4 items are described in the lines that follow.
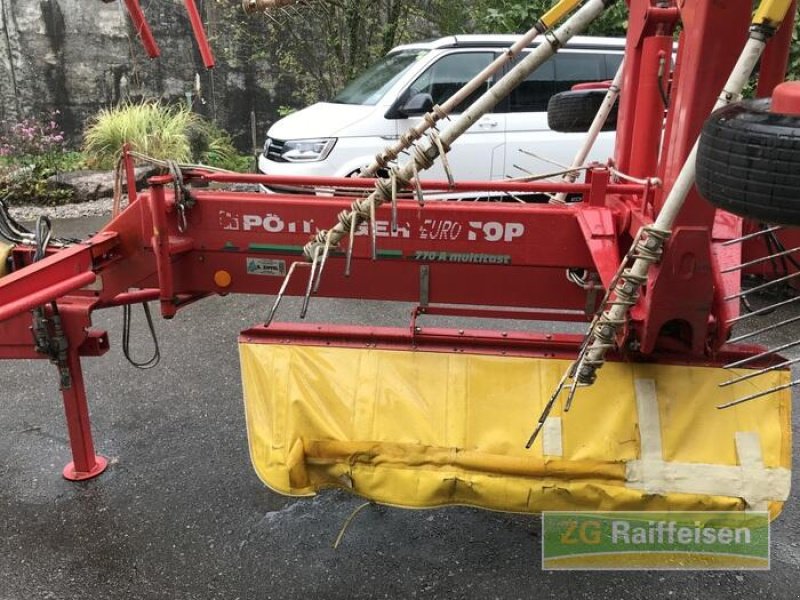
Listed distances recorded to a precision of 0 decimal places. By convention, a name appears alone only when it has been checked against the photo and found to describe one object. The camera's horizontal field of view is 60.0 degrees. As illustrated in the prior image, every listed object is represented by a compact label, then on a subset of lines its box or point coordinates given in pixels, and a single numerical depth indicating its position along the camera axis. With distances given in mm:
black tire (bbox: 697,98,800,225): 1375
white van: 6664
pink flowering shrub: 8914
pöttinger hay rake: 2301
